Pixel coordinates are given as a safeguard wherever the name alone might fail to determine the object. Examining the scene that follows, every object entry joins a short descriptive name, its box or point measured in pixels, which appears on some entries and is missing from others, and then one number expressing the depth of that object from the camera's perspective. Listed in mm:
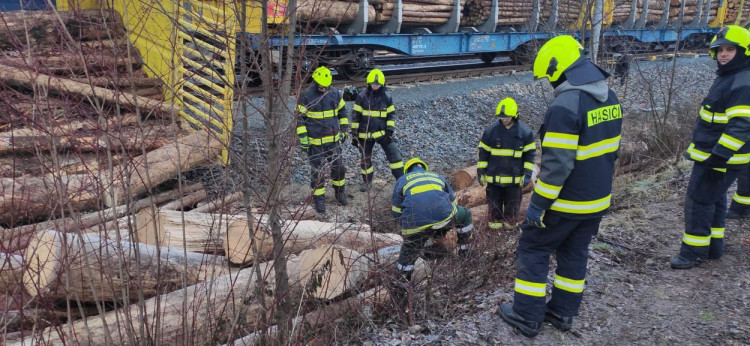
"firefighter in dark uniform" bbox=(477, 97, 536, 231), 6008
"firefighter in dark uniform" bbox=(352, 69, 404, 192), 7465
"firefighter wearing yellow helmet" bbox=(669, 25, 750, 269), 4207
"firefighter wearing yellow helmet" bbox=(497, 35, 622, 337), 3174
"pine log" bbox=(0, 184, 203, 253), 2789
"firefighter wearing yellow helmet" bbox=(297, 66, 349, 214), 6971
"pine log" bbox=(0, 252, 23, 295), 3498
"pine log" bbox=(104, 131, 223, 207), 5492
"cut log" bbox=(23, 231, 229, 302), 3168
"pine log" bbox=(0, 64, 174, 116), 2750
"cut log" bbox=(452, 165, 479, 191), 7551
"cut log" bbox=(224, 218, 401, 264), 4059
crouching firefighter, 4281
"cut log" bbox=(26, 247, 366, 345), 2896
